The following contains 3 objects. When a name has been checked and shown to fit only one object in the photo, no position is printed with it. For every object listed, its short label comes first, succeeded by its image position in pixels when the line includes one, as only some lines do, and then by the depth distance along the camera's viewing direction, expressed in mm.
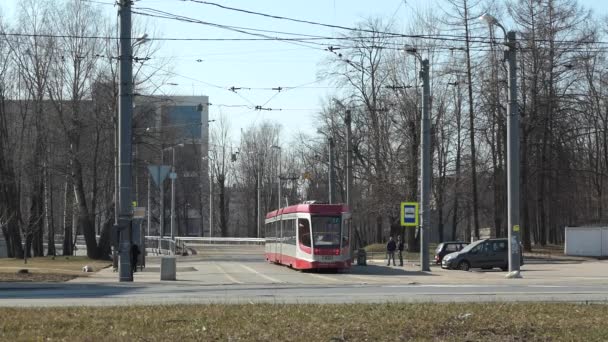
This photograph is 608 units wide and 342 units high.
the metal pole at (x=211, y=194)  83688
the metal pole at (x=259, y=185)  79356
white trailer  54438
